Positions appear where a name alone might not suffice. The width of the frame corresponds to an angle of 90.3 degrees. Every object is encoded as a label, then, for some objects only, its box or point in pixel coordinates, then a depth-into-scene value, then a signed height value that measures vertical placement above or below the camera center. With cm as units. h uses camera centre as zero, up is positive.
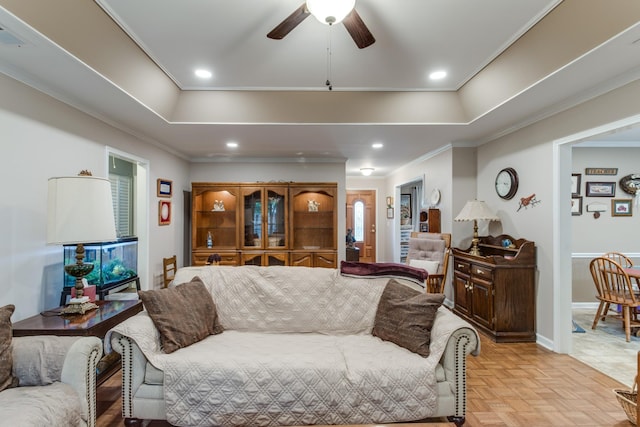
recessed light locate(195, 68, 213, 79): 295 +135
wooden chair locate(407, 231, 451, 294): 392 -49
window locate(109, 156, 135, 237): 382 +30
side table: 193 -68
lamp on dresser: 387 +3
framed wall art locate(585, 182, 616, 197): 466 +41
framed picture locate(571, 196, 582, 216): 468 +16
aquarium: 259 -43
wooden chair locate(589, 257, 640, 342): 338 -85
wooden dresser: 336 -84
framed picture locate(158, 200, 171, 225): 432 +6
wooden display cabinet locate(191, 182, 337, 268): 509 -10
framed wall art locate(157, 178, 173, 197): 431 +41
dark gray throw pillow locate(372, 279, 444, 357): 204 -68
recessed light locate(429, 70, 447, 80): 299 +136
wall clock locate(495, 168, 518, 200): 369 +41
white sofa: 182 -95
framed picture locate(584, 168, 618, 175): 465 +67
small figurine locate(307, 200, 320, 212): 537 +20
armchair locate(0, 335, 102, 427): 146 -82
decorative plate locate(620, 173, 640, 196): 458 +48
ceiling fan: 157 +105
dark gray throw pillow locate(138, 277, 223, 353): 203 -66
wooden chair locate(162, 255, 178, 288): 417 -71
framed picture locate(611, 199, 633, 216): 465 +15
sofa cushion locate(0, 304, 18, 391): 154 -68
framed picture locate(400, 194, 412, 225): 859 +21
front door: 828 -9
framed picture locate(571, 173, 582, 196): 465 +50
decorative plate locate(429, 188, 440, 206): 498 +32
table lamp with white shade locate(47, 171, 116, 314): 202 +1
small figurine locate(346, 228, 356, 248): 675 -50
